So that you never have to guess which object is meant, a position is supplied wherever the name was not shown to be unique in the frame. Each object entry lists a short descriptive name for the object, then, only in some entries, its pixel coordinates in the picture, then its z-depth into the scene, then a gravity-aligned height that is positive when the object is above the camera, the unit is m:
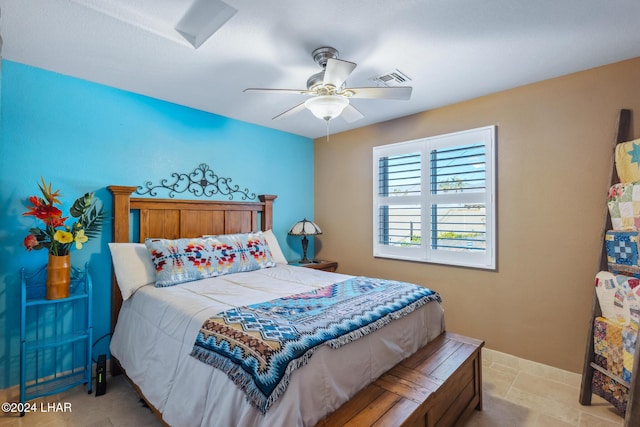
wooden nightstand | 3.75 -0.62
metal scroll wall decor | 2.95 +0.31
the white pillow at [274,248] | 3.40 -0.37
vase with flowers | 2.13 -0.16
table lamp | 3.89 -0.21
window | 2.94 +0.17
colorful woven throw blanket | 1.25 -0.57
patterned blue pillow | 2.40 -0.36
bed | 1.33 -0.77
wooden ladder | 2.12 -0.71
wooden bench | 1.39 -0.91
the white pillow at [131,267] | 2.36 -0.41
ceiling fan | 1.98 +0.84
